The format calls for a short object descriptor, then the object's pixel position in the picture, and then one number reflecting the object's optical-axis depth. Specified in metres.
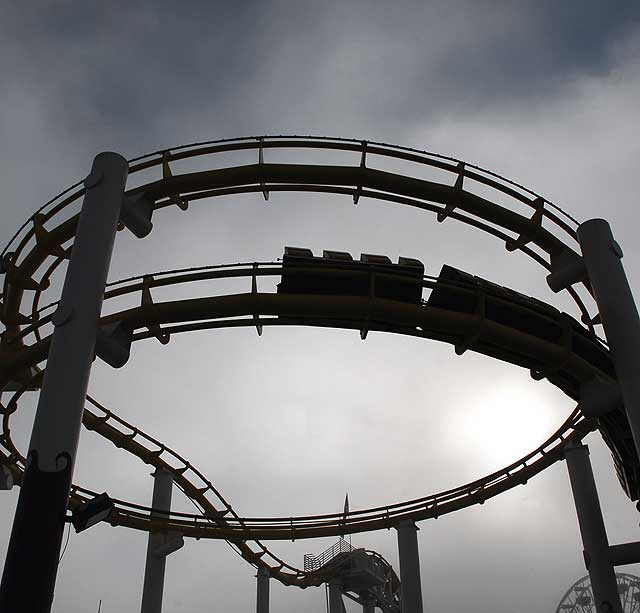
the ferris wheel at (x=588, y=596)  49.00
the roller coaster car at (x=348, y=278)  11.73
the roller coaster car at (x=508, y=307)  11.92
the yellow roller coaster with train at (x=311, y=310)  8.86
